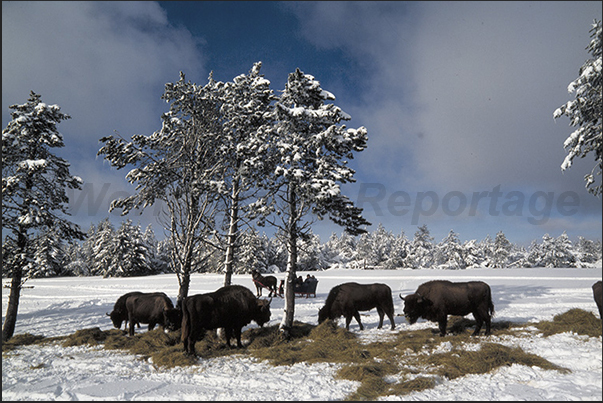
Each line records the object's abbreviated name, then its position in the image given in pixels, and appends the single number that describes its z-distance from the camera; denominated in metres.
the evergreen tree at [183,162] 11.56
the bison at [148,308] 11.93
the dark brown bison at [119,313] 13.74
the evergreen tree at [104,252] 51.16
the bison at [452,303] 10.03
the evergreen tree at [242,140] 11.53
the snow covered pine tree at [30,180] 13.77
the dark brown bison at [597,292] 8.44
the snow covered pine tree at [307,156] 10.67
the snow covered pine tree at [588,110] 11.12
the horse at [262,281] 22.55
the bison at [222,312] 8.84
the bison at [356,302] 12.16
